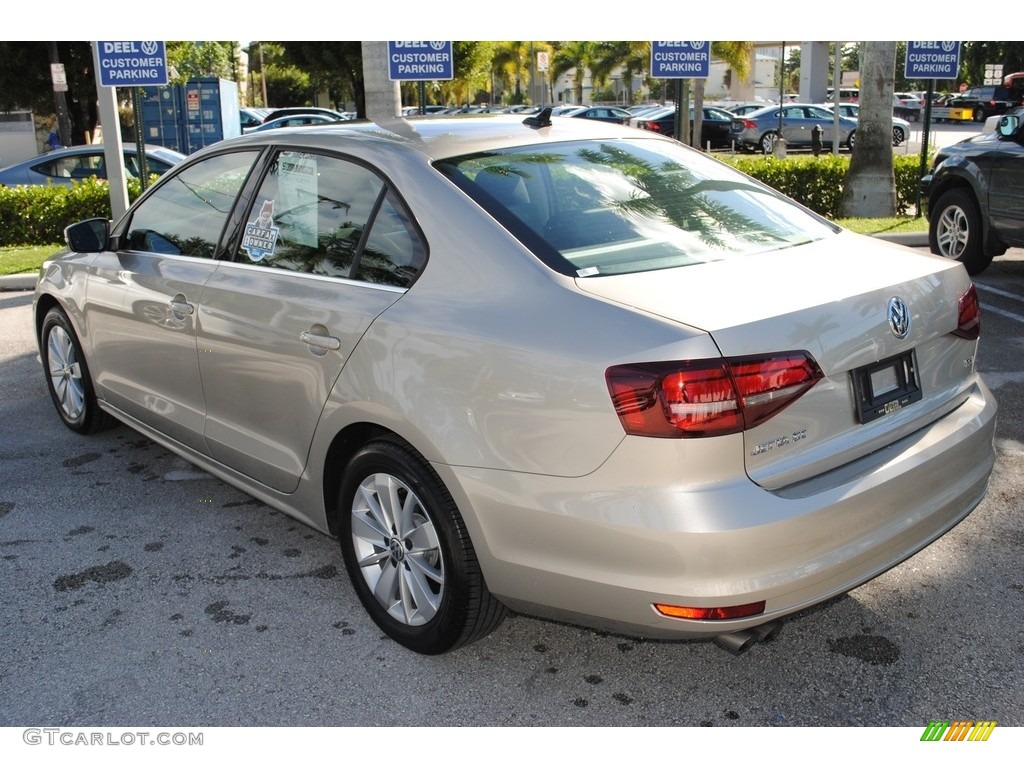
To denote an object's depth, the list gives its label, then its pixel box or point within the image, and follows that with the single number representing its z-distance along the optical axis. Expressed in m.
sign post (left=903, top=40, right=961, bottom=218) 13.51
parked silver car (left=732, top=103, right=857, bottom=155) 30.48
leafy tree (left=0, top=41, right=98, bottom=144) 24.20
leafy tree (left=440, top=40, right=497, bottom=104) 27.84
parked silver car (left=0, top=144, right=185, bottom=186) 14.98
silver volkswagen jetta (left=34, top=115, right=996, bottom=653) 2.66
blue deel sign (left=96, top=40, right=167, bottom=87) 10.63
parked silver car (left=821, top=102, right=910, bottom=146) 31.19
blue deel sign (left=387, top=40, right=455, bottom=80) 11.38
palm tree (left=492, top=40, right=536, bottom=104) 62.78
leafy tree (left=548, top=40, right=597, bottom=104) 62.69
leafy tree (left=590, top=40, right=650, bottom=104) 58.34
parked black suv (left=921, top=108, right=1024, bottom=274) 8.38
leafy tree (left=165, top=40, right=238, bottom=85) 57.03
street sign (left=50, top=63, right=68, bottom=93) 14.23
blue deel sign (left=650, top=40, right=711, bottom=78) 11.90
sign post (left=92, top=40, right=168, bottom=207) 10.63
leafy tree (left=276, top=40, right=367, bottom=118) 28.55
